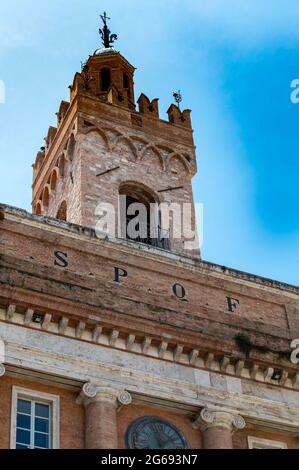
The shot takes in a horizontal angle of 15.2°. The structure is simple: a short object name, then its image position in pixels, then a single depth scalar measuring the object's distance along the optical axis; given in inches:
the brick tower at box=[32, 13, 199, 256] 1194.0
